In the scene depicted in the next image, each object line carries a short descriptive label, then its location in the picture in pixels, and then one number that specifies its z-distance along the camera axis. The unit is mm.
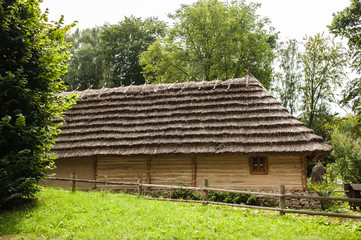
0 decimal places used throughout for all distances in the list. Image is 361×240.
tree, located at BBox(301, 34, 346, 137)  26900
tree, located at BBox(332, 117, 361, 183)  18375
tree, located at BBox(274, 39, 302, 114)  30266
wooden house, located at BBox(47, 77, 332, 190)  12773
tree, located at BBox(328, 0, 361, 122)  18531
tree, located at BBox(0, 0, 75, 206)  8148
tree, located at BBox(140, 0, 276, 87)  26875
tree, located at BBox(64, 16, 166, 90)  35188
